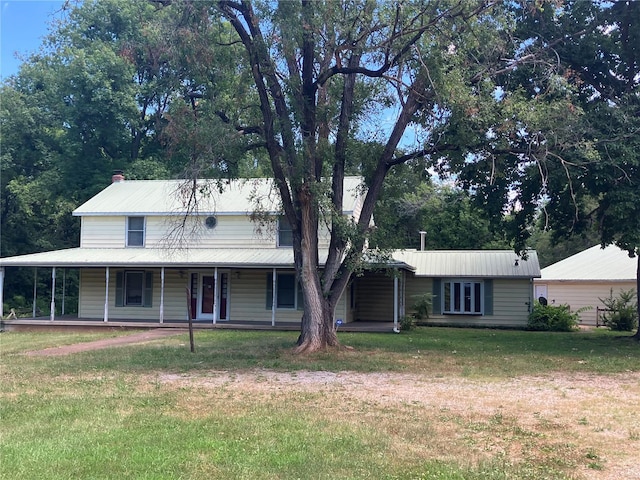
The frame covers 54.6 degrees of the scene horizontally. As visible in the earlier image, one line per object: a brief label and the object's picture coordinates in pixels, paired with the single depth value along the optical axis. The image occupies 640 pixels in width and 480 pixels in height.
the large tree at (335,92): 12.75
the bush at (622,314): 24.06
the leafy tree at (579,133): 13.94
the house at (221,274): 22.39
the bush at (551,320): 23.95
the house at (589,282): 28.27
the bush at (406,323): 21.59
